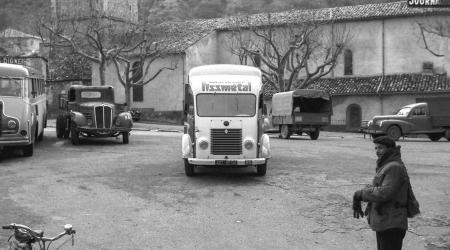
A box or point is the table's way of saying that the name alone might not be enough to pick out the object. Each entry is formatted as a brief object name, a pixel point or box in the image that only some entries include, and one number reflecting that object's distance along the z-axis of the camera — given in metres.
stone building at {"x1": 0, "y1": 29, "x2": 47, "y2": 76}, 42.24
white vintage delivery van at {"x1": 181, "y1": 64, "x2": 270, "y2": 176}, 13.56
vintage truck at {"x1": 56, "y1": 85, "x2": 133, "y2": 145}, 21.67
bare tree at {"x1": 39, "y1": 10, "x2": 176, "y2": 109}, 43.12
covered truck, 28.95
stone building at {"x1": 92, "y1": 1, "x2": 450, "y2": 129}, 43.88
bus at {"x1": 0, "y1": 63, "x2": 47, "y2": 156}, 16.44
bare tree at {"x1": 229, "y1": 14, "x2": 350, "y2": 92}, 42.47
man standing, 5.68
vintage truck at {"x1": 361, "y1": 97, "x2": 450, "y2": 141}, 28.86
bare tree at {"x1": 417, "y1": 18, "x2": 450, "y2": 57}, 41.66
